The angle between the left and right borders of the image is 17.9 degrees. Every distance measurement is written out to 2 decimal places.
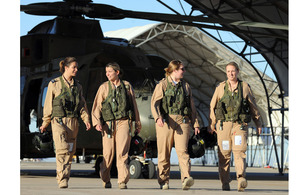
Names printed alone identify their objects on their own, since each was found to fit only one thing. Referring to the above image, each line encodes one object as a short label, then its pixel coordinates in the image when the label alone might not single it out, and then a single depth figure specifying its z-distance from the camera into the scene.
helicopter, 18.99
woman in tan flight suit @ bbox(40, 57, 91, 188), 12.60
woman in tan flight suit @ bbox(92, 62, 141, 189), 12.76
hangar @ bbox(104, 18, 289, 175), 64.23
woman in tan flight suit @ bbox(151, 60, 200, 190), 12.80
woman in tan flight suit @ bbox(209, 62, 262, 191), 12.68
